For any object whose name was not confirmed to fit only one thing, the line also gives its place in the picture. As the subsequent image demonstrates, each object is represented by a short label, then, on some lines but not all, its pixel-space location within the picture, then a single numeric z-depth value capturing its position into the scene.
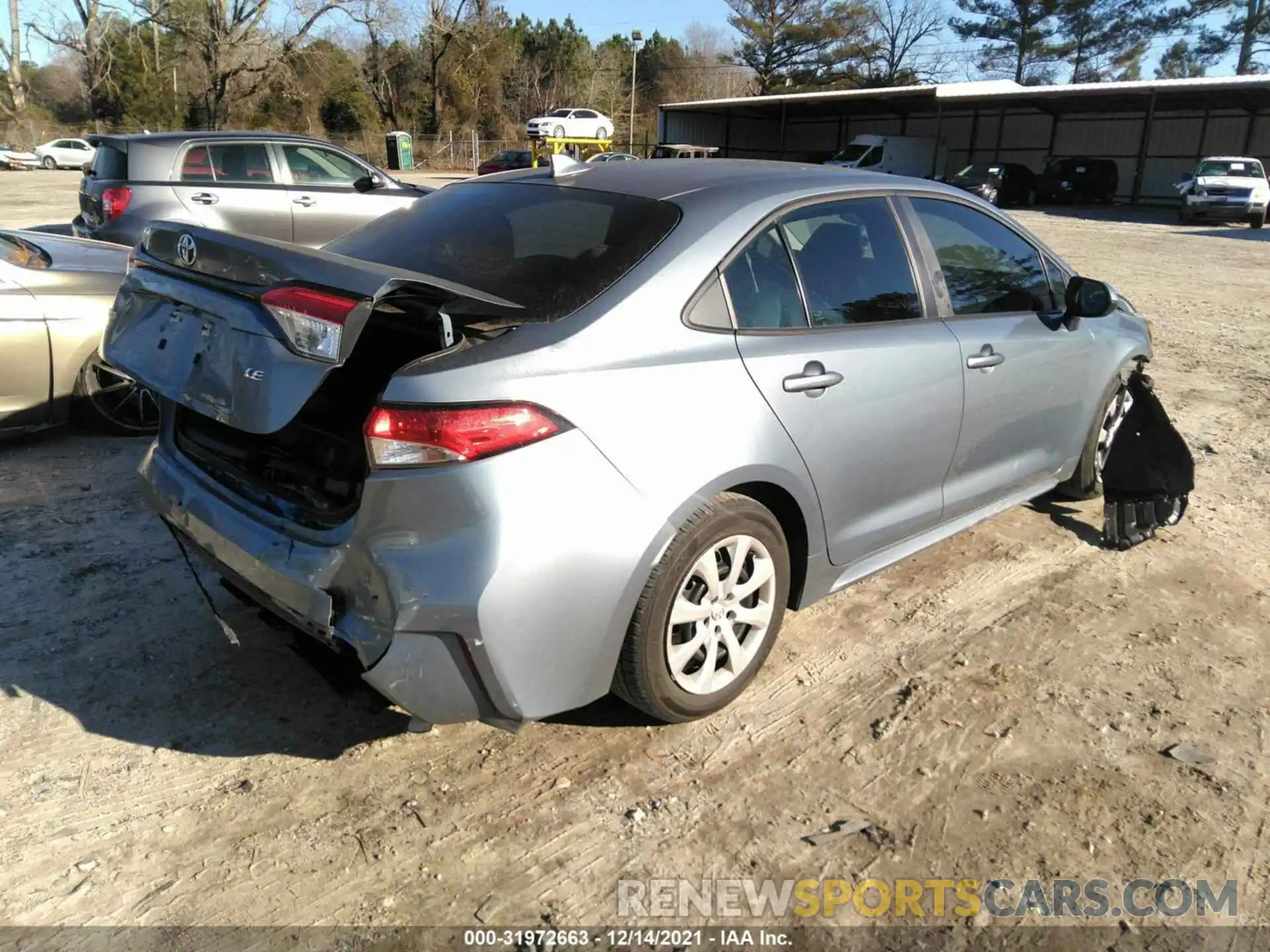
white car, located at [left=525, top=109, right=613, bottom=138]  40.12
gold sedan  4.96
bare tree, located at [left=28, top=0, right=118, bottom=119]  47.84
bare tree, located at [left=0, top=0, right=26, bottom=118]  49.00
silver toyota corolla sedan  2.32
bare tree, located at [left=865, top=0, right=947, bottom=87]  61.34
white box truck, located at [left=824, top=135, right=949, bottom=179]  32.78
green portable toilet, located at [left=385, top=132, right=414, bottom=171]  42.81
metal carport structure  33.31
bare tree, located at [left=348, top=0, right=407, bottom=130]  53.53
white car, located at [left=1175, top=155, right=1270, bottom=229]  24.98
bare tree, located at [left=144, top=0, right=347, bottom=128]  44.41
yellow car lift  37.44
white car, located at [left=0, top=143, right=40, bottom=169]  40.03
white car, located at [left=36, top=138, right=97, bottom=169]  40.66
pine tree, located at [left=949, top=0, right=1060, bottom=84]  53.81
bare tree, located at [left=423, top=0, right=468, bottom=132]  52.09
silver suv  9.20
